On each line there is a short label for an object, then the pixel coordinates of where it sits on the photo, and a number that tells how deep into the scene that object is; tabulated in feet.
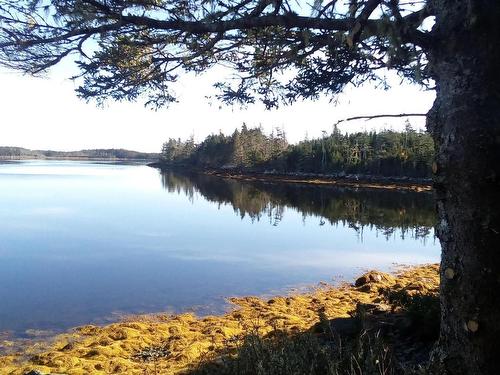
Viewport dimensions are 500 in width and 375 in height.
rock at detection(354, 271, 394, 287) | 45.73
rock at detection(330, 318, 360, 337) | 20.08
